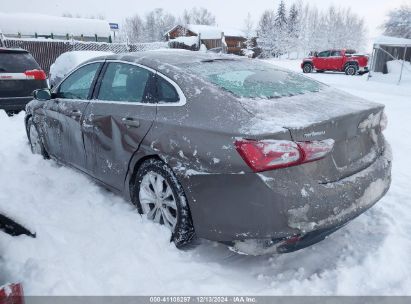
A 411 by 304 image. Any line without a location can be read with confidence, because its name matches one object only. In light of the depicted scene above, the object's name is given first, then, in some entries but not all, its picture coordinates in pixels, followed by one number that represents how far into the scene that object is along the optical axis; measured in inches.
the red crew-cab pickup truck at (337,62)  845.8
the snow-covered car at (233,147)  91.3
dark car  270.0
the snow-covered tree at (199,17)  4766.2
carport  656.2
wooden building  2455.6
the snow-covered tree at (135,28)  4024.1
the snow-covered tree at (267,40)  2783.0
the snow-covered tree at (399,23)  1233.4
